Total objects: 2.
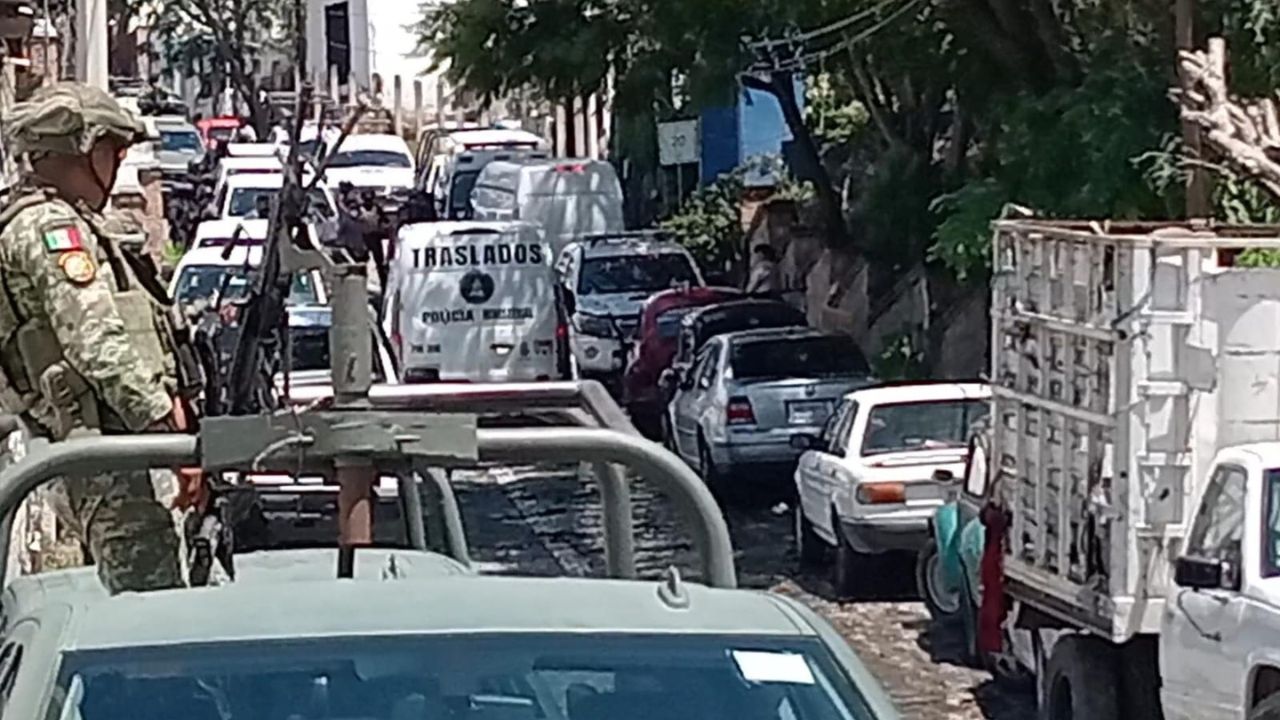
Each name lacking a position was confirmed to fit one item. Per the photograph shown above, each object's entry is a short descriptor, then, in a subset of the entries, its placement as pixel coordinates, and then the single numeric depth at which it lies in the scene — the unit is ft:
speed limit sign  132.36
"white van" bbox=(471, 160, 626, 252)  122.42
